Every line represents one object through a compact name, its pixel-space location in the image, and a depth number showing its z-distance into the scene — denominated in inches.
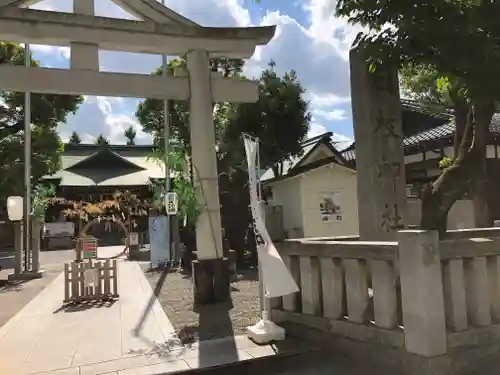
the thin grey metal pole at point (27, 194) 509.4
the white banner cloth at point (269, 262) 196.5
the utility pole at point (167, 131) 516.7
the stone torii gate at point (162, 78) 281.3
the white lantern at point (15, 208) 478.9
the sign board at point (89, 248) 552.7
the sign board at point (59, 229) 978.1
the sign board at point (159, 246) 565.3
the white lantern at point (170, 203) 401.9
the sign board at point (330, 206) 605.9
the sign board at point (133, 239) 723.4
